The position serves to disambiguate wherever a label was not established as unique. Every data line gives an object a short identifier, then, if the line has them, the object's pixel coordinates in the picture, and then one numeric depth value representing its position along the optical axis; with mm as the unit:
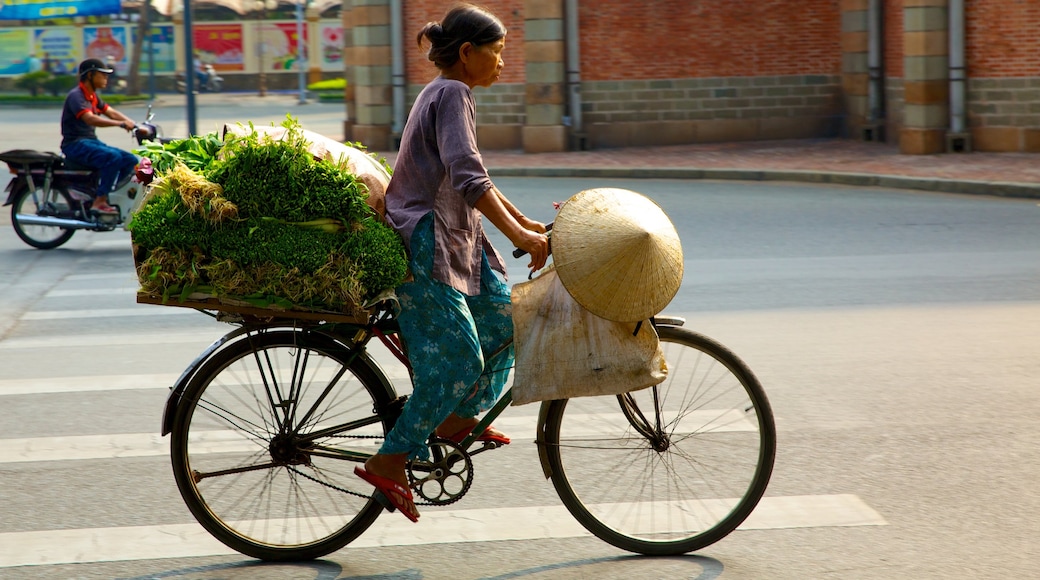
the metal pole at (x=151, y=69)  46097
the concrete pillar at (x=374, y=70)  21906
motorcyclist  11539
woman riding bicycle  3662
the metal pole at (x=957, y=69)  18188
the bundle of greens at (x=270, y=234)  3738
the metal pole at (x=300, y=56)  43969
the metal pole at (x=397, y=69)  21875
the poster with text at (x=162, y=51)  53062
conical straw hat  3650
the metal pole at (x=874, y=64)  20453
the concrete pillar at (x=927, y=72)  18312
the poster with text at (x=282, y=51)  54062
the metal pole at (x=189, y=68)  16422
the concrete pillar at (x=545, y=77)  20547
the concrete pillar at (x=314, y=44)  53875
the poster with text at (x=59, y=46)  50125
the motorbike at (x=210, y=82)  51281
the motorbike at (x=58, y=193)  11570
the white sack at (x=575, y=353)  3832
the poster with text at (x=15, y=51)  49719
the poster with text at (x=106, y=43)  51250
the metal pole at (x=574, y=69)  20750
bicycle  4012
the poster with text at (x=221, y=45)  53781
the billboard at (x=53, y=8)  38125
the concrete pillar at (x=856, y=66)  20875
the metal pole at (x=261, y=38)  50962
